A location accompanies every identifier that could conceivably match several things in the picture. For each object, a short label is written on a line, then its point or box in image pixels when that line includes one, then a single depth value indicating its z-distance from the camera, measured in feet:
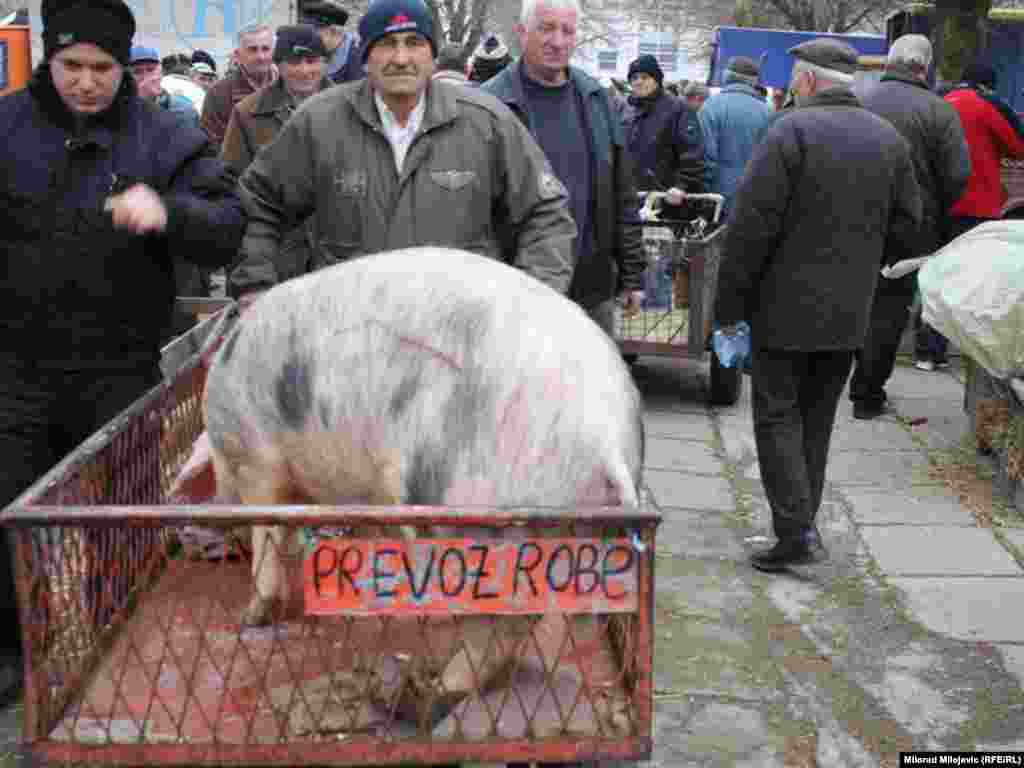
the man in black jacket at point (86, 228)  12.30
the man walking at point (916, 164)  26.91
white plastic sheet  20.72
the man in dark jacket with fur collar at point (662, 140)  31.89
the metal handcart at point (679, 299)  26.16
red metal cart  8.09
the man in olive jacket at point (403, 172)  13.03
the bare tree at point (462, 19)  127.85
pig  8.41
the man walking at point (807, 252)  17.40
